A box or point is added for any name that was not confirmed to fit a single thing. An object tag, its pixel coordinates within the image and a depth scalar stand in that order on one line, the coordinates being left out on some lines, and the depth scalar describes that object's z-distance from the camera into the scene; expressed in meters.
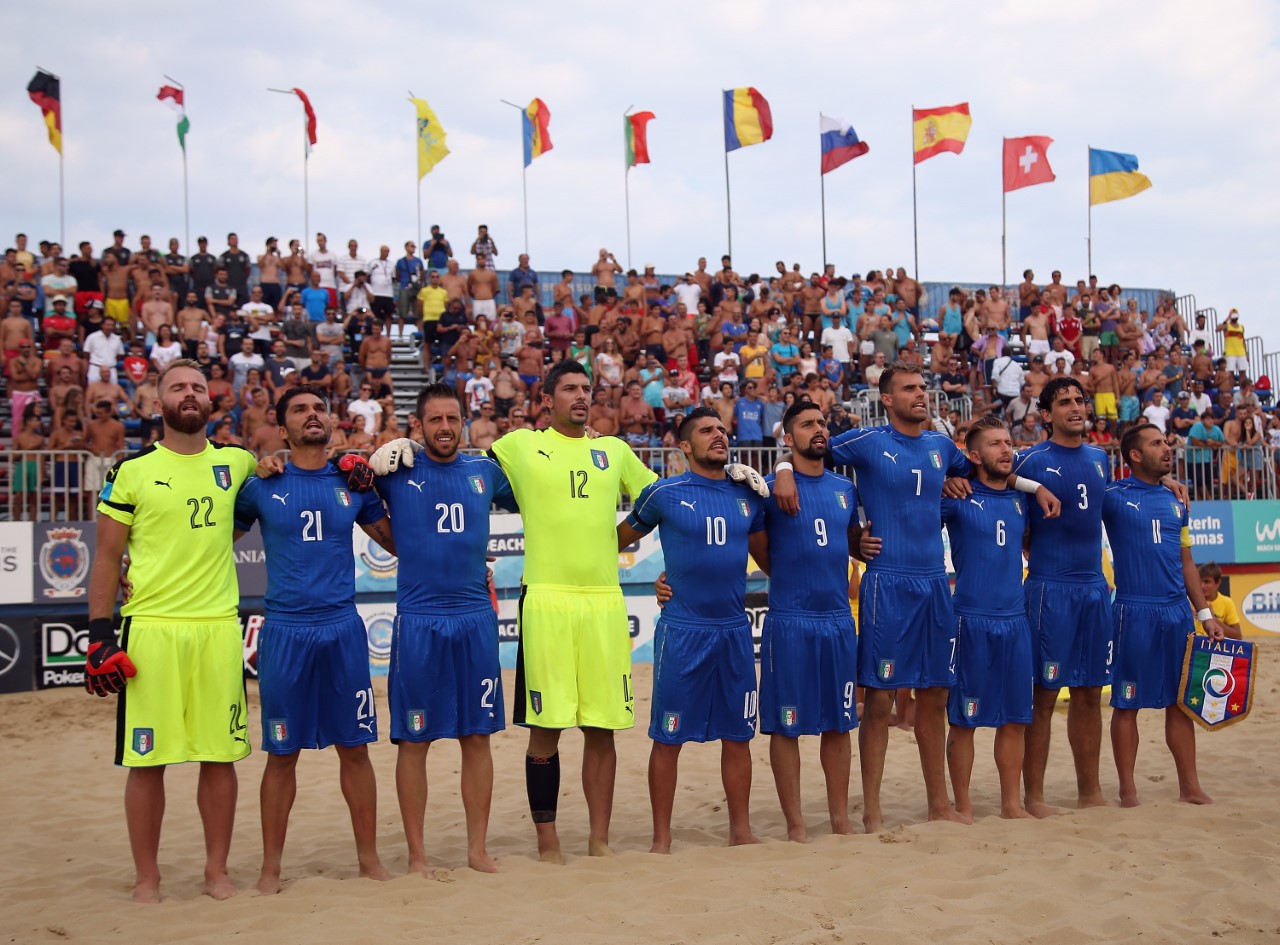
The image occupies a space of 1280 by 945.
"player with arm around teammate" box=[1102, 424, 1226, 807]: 7.63
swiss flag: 26.09
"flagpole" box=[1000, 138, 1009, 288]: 26.25
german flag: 20.94
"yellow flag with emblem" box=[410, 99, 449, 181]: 23.55
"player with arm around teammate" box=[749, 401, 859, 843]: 6.73
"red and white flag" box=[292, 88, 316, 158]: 23.38
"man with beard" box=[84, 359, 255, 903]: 5.77
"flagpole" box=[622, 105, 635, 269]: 25.44
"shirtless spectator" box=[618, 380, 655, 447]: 16.59
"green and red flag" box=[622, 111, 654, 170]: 25.58
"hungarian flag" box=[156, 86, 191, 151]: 22.23
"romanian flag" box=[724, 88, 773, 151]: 25.66
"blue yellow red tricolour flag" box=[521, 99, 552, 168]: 24.69
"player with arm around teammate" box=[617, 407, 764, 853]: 6.57
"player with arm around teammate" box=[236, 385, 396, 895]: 6.04
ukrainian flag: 26.33
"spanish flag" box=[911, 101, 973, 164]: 26.11
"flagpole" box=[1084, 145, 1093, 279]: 26.38
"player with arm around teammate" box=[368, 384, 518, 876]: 6.18
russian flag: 26.39
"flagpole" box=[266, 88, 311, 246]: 22.82
